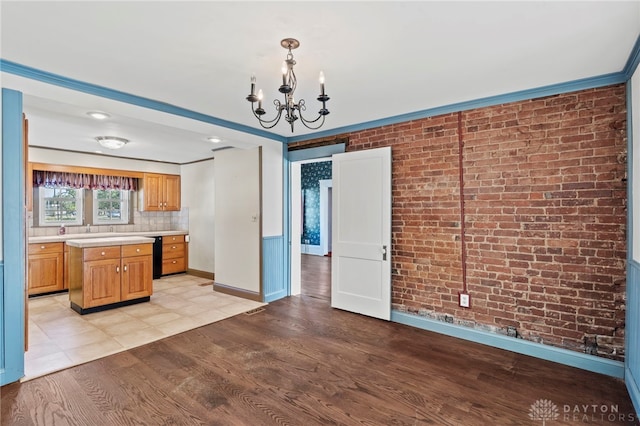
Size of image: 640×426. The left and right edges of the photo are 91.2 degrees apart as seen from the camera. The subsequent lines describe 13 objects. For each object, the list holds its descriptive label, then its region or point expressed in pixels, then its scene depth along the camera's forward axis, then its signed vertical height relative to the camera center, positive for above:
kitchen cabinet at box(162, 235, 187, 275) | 6.46 -0.87
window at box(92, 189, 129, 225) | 6.27 +0.15
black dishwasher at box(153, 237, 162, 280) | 6.31 -0.91
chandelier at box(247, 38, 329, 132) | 2.07 +0.87
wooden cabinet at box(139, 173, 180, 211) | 6.54 +0.44
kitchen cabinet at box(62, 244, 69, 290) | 5.23 -0.90
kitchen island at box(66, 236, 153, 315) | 4.07 -0.82
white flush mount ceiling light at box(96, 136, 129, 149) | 4.47 +1.04
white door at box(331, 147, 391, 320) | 3.86 -0.26
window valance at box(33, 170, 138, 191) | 5.47 +0.62
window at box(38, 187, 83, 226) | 5.63 +0.14
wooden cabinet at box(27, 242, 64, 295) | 4.93 -0.87
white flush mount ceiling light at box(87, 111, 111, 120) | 3.13 +1.02
